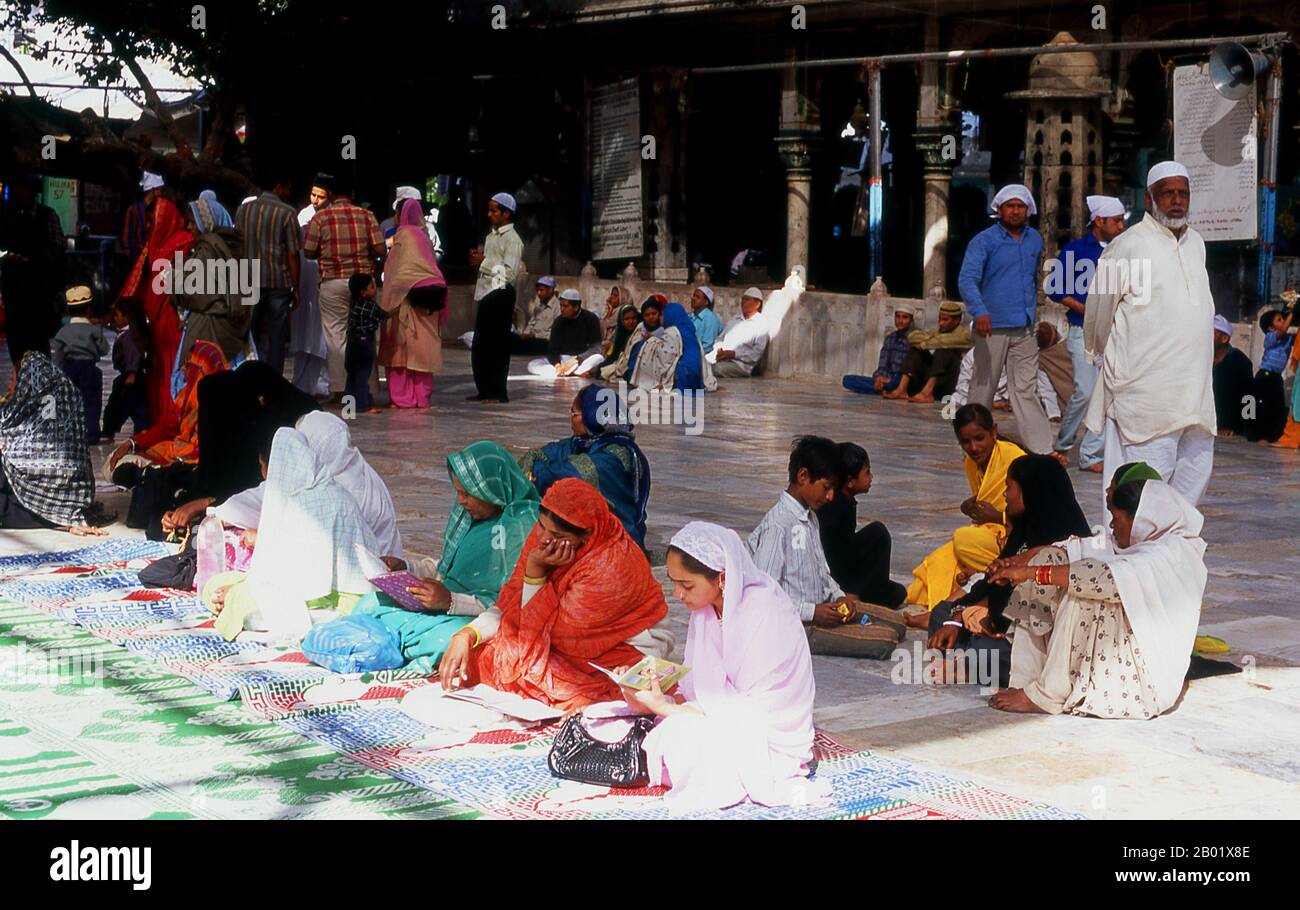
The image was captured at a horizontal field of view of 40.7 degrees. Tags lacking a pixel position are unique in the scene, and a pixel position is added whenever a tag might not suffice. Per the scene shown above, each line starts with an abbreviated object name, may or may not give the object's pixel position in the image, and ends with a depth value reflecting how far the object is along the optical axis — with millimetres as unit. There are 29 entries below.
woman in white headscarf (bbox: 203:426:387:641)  6227
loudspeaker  12422
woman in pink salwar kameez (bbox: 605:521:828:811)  4344
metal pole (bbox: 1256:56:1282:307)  12484
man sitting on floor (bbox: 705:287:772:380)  16234
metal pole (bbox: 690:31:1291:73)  12625
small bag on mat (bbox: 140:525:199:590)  7031
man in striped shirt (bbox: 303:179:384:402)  12375
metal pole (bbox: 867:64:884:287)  15055
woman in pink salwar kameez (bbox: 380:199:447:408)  12641
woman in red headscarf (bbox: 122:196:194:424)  10406
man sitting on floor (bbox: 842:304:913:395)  14445
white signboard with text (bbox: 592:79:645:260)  18312
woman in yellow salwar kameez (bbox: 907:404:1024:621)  6441
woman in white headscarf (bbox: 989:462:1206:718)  5113
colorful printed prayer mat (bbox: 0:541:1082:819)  4352
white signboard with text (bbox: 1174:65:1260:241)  12453
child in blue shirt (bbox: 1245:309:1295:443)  12062
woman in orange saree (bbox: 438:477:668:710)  5164
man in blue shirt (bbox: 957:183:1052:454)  10320
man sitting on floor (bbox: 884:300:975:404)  14102
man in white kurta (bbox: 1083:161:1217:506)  6648
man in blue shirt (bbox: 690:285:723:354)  16234
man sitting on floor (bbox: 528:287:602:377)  16547
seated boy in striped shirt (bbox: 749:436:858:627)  6113
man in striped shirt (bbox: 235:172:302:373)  12078
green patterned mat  4348
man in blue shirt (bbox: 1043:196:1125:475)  10383
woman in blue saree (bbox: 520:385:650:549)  6949
